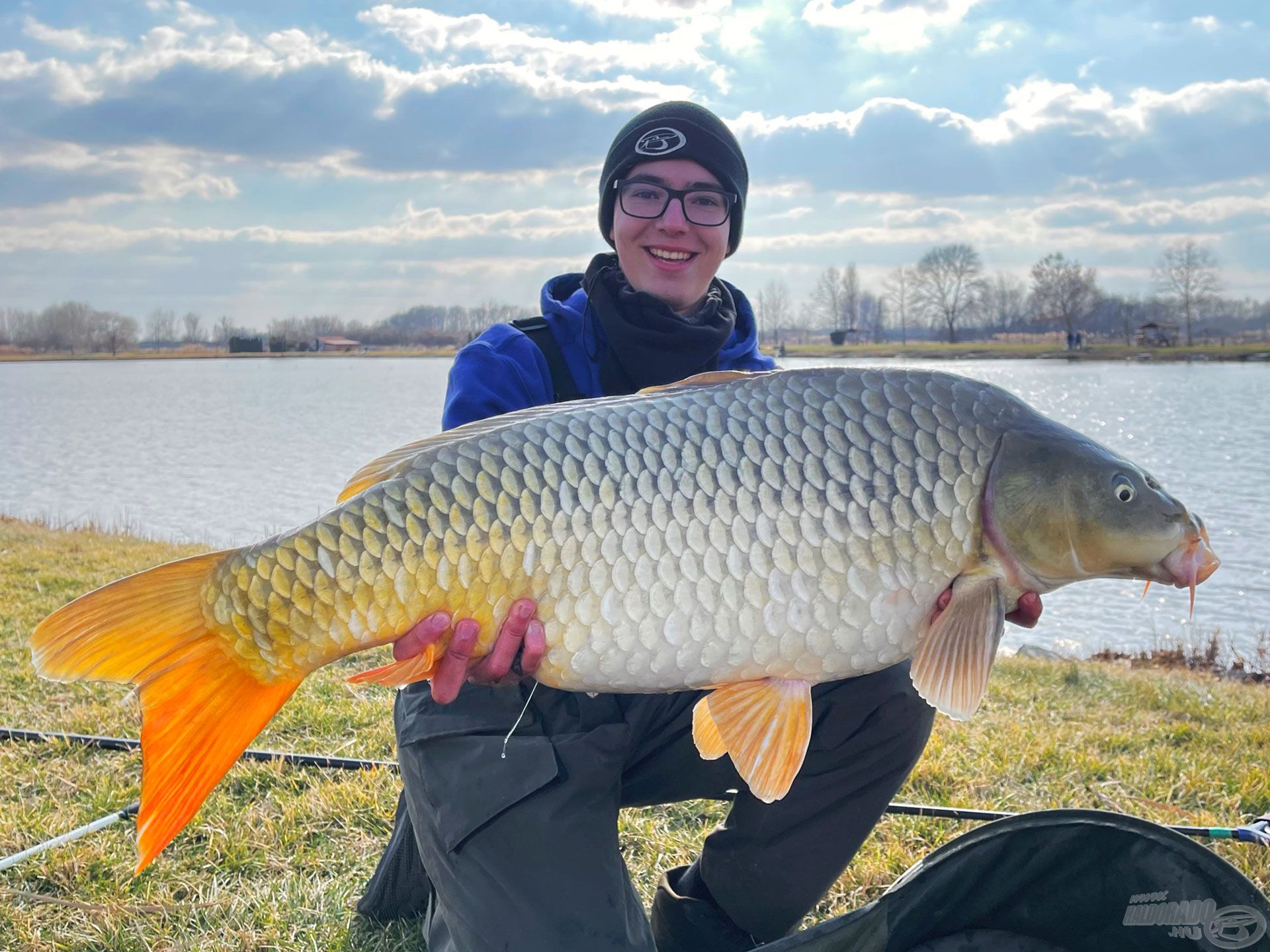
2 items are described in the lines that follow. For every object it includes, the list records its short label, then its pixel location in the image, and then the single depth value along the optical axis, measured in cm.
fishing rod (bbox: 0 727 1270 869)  179
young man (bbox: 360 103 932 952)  140
